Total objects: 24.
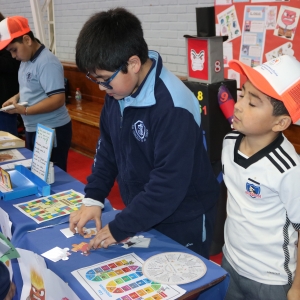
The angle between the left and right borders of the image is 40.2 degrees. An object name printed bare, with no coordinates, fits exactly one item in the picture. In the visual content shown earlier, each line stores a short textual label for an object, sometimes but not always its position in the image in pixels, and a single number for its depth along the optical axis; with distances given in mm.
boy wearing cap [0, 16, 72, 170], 2438
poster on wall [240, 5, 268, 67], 3180
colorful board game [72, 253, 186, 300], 1128
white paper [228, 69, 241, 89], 3395
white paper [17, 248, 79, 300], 1180
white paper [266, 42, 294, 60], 2998
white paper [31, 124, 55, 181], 1927
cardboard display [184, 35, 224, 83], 2260
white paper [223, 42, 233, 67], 3455
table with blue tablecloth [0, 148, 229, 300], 1190
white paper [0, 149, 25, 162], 2443
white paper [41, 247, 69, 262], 1319
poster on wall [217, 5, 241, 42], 3348
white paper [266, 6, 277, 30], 3068
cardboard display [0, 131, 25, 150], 2635
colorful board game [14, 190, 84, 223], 1678
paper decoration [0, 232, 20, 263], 1298
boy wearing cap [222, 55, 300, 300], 1261
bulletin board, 2973
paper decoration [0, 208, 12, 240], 1654
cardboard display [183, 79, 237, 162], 2281
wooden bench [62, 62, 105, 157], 4809
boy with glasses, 1248
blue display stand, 1864
